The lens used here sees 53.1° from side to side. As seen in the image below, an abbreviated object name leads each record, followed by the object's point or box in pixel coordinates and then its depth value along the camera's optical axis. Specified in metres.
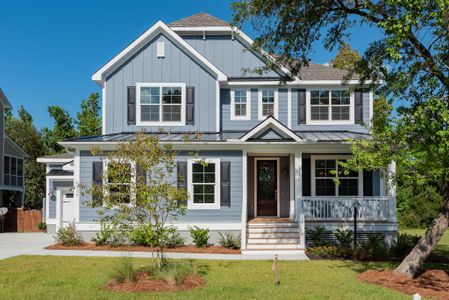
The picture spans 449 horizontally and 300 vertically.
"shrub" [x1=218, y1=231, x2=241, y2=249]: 15.13
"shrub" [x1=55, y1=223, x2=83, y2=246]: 15.41
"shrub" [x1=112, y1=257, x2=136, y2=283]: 9.41
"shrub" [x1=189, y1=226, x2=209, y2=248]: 15.34
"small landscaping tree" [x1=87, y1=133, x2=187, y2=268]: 9.98
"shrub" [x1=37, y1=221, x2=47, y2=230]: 24.36
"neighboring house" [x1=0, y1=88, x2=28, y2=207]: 27.91
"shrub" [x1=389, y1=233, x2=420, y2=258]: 13.80
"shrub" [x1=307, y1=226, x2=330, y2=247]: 15.37
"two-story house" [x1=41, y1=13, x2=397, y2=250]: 15.87
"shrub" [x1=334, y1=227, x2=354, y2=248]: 15.26
